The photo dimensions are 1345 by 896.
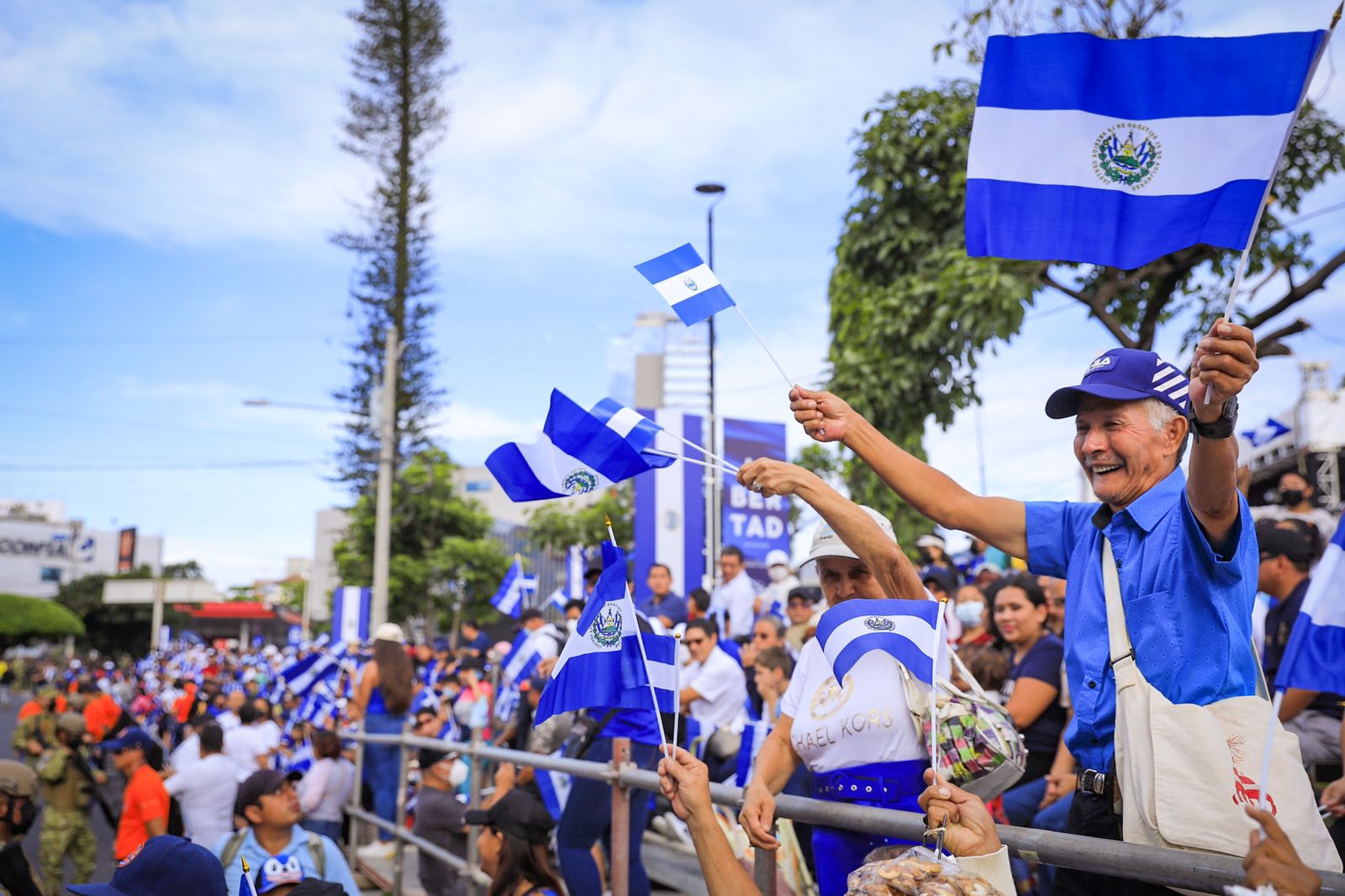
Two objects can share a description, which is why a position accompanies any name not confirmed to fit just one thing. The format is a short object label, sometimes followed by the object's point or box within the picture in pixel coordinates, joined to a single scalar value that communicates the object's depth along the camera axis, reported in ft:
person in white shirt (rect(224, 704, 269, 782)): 37.63
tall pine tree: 122.83
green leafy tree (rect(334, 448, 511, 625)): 127.03
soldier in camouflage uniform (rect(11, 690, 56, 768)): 45.21
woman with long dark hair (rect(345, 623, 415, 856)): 30.58
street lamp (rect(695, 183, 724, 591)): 53.84
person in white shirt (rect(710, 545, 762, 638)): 35.60
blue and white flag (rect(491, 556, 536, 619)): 44.78
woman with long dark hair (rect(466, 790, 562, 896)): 14.47
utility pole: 61.05
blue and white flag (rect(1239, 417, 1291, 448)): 38.01
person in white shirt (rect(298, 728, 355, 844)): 30.30
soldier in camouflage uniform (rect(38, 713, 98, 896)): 30.50
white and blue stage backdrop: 47.09
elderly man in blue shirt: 7.67
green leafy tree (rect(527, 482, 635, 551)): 129.44
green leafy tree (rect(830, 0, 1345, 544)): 28.17
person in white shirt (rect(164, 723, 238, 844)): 27.68
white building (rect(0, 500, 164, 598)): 348.79
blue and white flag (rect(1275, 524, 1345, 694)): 11.27
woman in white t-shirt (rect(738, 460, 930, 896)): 10.47
